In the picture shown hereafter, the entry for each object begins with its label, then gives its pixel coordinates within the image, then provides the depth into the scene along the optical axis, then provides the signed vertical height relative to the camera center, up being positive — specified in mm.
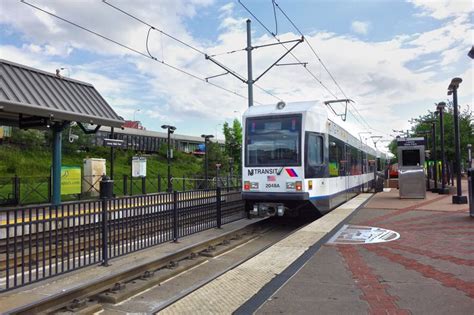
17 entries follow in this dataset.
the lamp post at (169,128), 25272 +2687
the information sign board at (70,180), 18234 -217
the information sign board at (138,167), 23734 +401
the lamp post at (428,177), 27139 -299
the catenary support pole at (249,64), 19156 +4784
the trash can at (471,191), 12156 -513
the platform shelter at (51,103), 11188 +2007
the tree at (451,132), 41000 +3843
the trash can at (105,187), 8484 -241
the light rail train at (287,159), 11586 +408
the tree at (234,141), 44938 +3514
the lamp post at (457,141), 16297 +1185
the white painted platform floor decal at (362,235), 8930 -1346
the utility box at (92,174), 21883 +31
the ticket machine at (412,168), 19375 +218
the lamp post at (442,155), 22125 +881
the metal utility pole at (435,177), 24147 -237
